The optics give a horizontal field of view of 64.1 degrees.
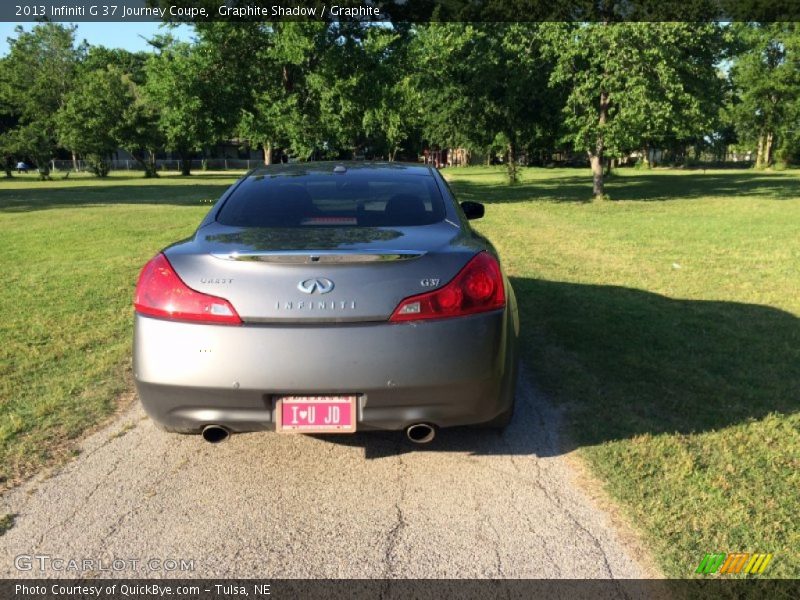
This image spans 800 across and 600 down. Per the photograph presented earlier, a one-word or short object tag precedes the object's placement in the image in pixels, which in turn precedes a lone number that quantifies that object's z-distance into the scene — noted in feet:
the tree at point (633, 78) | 70.23
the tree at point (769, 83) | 178.40
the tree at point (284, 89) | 81.92
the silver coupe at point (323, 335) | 9.62
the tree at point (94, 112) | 169.99
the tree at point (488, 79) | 84.99
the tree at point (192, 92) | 81.51
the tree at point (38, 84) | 175.52
